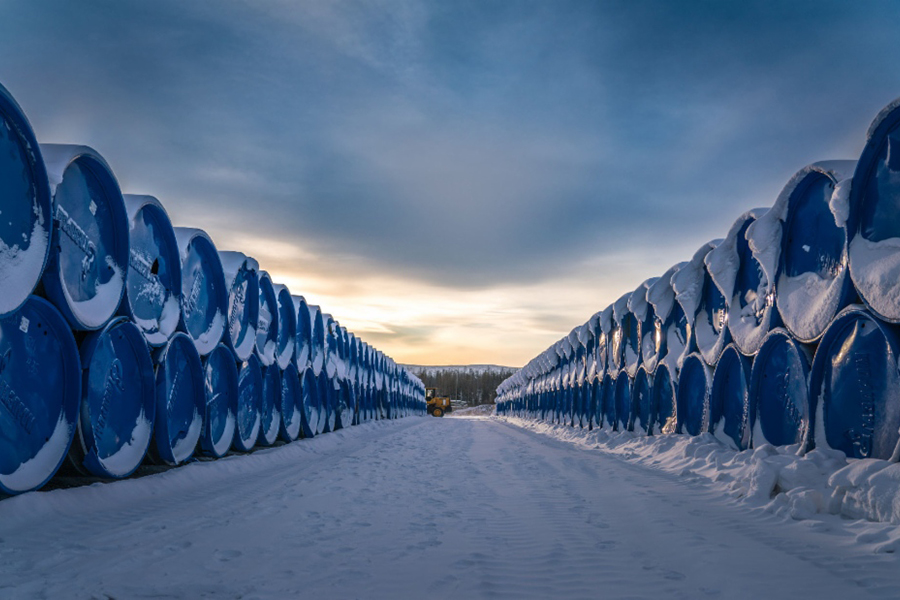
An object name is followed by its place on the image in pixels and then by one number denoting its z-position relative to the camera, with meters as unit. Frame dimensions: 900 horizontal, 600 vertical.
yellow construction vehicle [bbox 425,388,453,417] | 44.91
